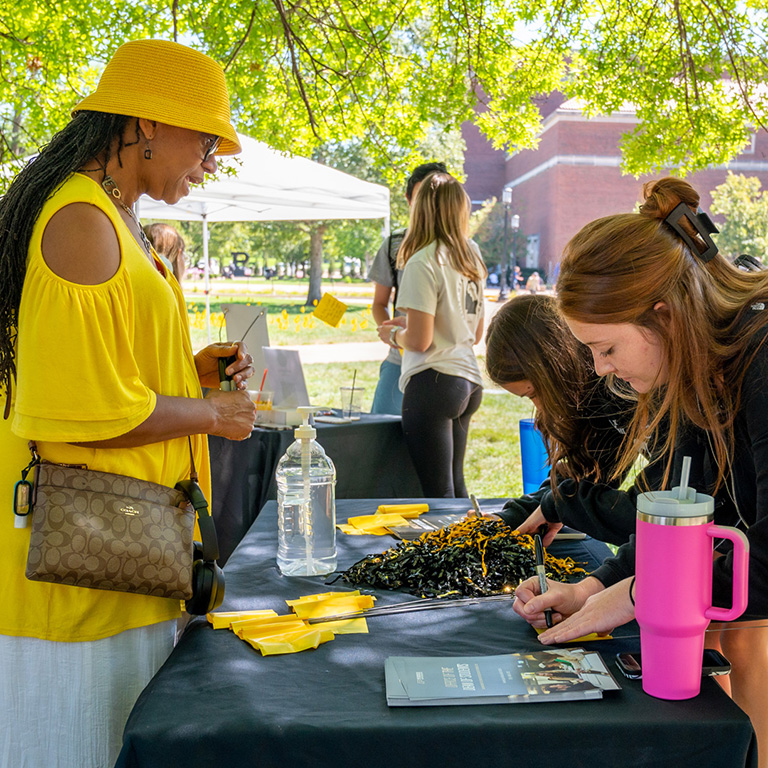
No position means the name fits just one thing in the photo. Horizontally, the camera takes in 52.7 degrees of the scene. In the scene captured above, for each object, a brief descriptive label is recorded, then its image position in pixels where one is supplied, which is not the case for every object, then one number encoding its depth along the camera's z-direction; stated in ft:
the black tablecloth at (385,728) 2.82
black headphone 3.75
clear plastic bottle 4.77
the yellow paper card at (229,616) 3.86
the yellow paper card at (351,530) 5.52
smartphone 3.10
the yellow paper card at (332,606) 3.99
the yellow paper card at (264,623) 3.76
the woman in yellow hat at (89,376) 3.47
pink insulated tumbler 2.85
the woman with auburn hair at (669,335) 3.54
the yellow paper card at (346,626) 3.78
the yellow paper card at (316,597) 4.12
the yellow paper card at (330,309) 9.39
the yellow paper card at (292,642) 3.54
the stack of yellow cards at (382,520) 5.58
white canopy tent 16.47
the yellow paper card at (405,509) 6.02
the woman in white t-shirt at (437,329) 9.23
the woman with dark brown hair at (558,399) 5.28
